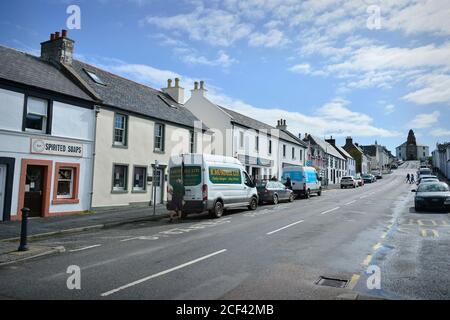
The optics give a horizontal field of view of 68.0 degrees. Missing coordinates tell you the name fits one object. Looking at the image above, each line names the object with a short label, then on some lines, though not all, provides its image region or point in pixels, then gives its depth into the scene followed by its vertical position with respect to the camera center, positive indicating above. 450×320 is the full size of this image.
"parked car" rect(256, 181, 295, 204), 21.89 -0.30
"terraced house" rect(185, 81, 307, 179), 29.88 +4.85
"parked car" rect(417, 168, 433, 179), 62.08 +3.24
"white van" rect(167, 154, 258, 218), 15.14 +0.20
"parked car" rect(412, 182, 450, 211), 16.62 -0.46
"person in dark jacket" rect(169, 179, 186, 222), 14.81 -0.44
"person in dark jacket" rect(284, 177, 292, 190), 27.08 +0.24
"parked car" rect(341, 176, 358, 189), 44.92 +0.79
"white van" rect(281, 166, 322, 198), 26.89 +0.66
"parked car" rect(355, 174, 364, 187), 50.25 +1.07
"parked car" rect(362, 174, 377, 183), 60.51 +1.84
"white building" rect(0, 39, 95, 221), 13.77 +1.98
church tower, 166.00 +21.23
